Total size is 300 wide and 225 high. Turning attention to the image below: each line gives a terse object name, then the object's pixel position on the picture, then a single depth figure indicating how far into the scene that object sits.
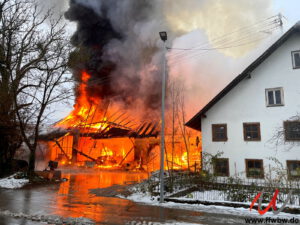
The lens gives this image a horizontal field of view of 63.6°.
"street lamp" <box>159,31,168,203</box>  11.33
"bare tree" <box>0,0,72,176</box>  17.84
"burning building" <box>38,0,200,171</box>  28.55
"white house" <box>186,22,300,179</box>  14.46
